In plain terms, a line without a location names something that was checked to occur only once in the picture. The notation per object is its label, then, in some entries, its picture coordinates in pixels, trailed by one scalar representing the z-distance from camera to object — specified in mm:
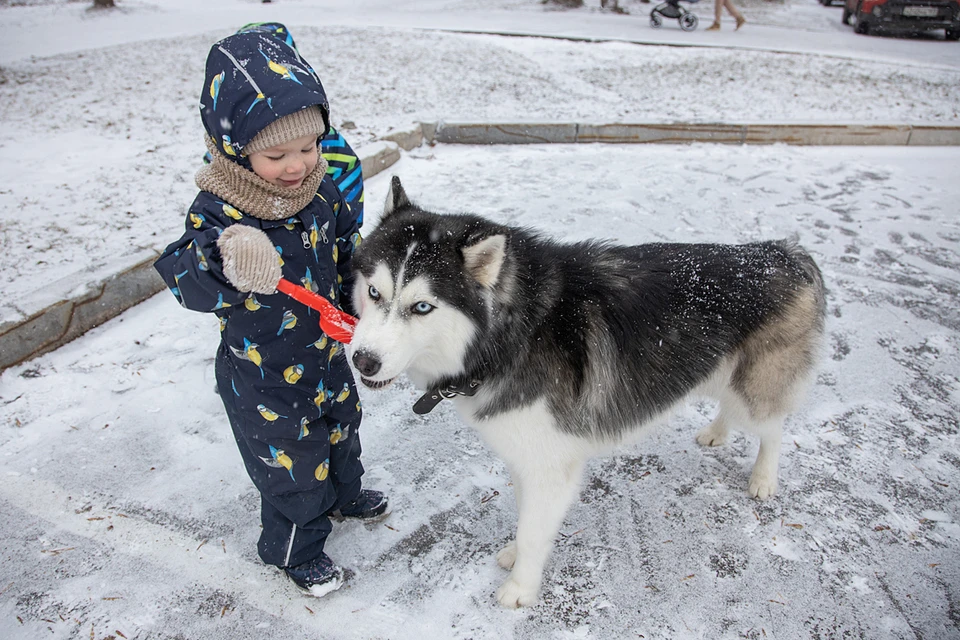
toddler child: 1741
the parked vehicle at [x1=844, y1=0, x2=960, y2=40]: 13367
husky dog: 1839
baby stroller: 13359
